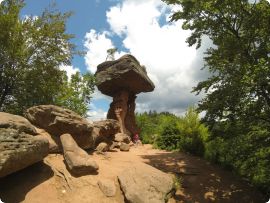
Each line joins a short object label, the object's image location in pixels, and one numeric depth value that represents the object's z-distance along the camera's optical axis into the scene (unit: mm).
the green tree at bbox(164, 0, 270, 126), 6460
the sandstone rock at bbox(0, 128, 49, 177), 5111
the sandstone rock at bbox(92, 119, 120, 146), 9738
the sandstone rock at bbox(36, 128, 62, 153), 7434
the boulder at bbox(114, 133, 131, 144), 11586
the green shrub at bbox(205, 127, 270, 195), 6706
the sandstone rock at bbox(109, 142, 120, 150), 10315
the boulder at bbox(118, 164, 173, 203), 6078
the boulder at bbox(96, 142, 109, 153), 9159
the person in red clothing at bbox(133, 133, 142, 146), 14754
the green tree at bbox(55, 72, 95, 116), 16365
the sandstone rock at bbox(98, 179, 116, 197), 6176
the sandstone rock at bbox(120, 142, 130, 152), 10692
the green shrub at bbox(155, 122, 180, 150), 12137
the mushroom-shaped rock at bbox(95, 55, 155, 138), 14965
